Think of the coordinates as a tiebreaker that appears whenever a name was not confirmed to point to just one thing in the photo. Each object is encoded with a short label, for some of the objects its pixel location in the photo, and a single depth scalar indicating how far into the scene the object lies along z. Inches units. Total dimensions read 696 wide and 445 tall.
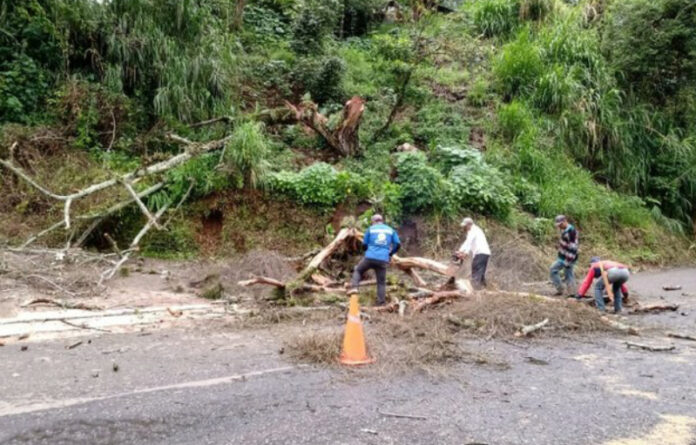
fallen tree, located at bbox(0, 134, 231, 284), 400.2
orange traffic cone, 215.2
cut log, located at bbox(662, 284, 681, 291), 440.8
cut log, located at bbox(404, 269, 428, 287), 380.1
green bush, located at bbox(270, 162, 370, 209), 492.4
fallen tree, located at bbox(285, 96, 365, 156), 539.5
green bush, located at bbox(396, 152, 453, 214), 508.1
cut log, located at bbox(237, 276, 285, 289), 326.0
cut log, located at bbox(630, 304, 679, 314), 344.8
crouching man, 330.0
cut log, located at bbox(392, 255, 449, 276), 370.0
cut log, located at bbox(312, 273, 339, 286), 366.6
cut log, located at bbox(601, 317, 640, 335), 285.4
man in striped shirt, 390.0
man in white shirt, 376.8
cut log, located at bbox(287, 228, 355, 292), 338.3
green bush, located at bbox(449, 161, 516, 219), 527.5
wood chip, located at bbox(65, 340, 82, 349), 235.1
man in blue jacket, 329.1
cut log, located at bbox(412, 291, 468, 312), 316.5
